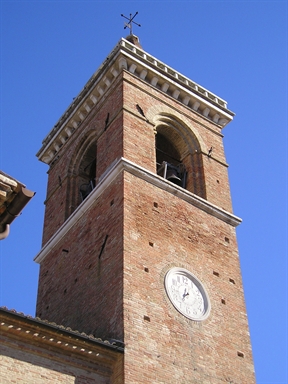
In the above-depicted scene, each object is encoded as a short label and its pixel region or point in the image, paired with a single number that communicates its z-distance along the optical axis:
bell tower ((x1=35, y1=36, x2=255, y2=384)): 14.88
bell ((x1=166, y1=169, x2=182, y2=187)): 18.83
